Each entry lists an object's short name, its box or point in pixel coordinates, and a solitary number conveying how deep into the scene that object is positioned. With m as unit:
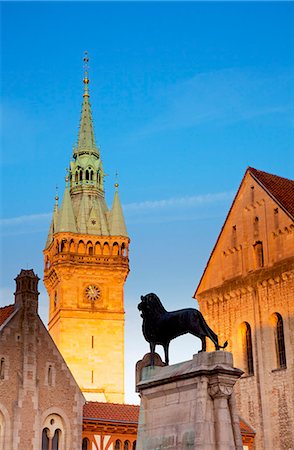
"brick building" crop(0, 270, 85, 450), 40.25
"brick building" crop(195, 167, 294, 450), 48.81
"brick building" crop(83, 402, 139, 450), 42.44
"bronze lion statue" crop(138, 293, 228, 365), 22.02
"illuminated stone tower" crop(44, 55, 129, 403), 98.25
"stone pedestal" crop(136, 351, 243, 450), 20.62
